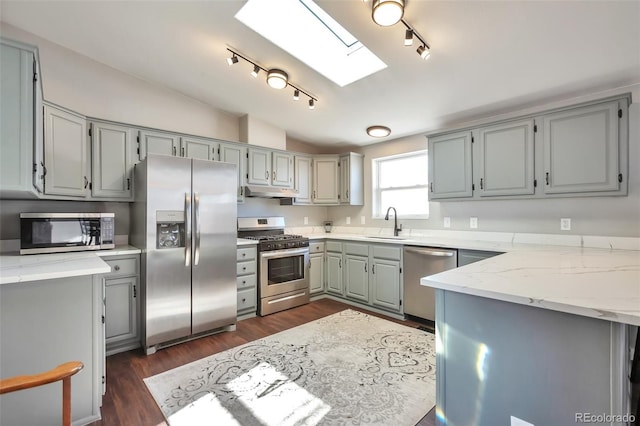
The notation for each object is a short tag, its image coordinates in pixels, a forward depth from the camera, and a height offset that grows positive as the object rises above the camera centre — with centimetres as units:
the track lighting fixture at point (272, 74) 278 +145
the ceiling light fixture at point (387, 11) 187 +135
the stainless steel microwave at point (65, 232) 230 -16
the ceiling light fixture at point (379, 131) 386 +112
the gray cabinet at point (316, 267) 413 -80
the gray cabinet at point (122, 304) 254 -83
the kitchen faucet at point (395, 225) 410 -18
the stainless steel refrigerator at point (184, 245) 263 -31
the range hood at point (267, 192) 373 +29
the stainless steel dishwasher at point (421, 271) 299 -65
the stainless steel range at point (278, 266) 352 -69
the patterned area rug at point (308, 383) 175 -124
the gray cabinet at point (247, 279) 335 -79
